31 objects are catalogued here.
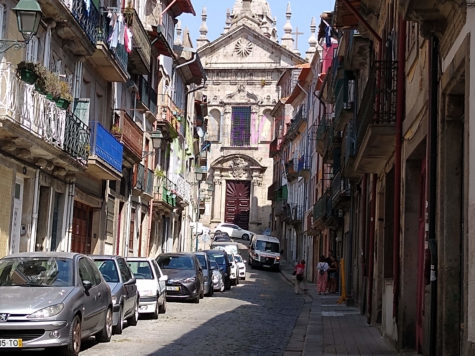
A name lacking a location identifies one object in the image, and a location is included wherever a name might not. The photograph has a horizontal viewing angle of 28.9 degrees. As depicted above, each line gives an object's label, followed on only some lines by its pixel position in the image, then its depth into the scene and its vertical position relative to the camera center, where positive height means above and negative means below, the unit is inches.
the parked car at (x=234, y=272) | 1566.9 +9.1
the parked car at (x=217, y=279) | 1323.8 -3.3
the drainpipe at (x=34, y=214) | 846.5 +50.5
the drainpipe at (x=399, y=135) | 584.1 +94.8
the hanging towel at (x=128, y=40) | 1045.8 +264.2
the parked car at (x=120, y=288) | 642.8 -11.3
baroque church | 3189.0 +546.3
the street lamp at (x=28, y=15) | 554.3 +152.0
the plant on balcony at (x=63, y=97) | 799.1 +151.6
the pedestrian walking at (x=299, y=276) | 1354.6 +5.0
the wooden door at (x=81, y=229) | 1048.8 +50.0
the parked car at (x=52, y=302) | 467.5 -17.1
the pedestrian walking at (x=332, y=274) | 1390.3 +10.7
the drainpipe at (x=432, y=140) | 432.8 +68.8
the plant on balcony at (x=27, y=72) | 730.2 +156.6
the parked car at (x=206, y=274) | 1184.5 +3.0
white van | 2267.5 +64.9
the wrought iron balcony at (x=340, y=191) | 1165.5 +119.2
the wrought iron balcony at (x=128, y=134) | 1145.4 +177.2
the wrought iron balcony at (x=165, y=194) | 1525.6 +136.8
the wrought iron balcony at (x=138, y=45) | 1109.1 +292.7
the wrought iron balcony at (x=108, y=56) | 973.8 +235.7
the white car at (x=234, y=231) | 2891.2 +143.7
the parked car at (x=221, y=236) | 2736.2 +122.4
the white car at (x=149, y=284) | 789.9 -9.4
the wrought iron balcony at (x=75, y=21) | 809.5 +228.0
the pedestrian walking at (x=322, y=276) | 1374.3 +7.2
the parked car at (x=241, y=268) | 1820.9 +17.9
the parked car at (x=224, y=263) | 1411.2 +22.1
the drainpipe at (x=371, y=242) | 807.6 +36.2
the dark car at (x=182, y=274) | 1023.6 +0.8
